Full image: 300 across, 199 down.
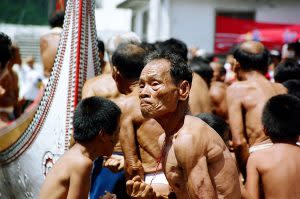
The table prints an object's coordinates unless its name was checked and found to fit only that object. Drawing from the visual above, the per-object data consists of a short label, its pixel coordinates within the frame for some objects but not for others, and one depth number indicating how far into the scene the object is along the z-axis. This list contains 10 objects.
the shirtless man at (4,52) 7.17
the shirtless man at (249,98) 6.65
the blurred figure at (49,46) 8.10
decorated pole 5.87
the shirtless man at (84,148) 4.46
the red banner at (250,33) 15.99
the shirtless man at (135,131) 5.48
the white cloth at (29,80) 11.64
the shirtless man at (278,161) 4.81
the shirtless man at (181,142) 3.59
